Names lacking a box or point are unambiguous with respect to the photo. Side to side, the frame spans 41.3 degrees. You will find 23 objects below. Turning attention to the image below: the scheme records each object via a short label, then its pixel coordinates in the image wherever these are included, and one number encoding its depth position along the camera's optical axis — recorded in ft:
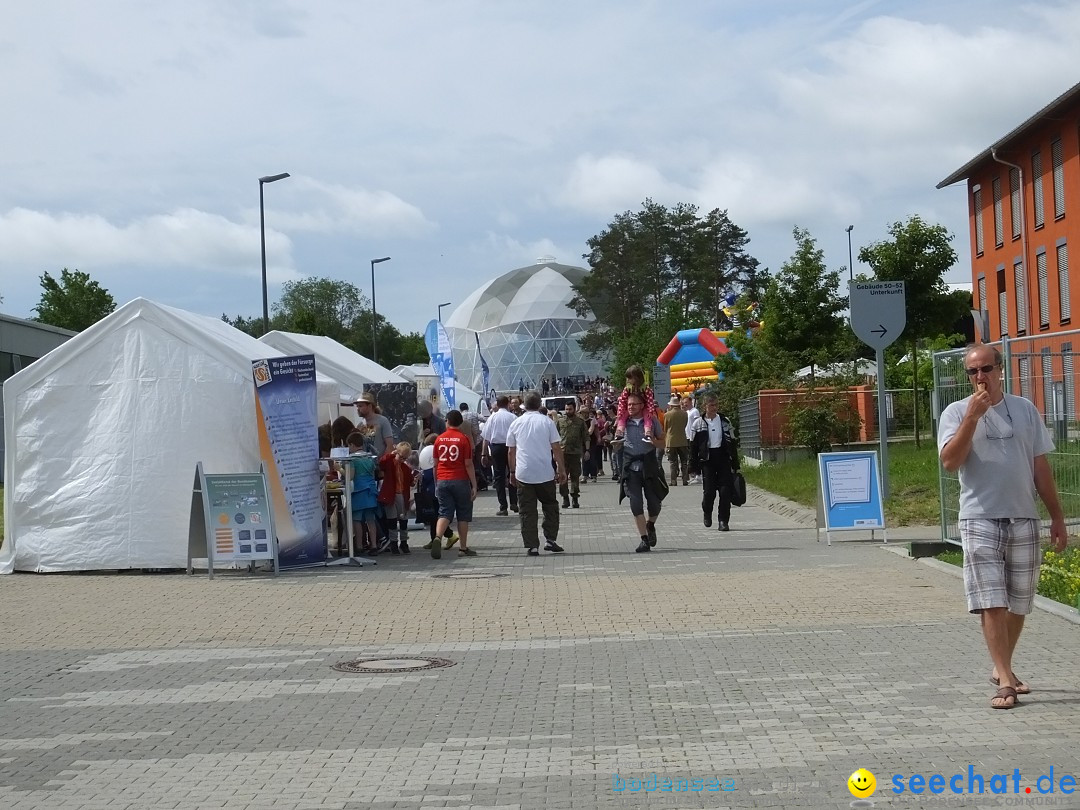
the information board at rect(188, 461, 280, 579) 50.96
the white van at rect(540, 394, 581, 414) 180.25
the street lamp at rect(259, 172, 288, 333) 116.78
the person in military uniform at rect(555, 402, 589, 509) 84.55
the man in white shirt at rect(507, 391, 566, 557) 55.42
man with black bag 62.49
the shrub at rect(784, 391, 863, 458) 106.73
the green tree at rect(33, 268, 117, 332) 254.27
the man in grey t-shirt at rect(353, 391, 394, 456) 59.82
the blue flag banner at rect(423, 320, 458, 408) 109.91
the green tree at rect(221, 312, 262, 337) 443.73
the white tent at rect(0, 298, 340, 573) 53.36
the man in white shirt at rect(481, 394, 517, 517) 77.45
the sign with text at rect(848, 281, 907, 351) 58.90
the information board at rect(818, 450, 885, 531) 53.62
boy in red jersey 55.31
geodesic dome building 416.87
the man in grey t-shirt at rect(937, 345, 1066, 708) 23.18
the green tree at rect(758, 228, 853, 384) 133.18
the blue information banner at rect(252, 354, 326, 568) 53.01
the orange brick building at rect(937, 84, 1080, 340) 144.36
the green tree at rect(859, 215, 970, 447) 107.34
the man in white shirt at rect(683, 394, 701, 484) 88.50
